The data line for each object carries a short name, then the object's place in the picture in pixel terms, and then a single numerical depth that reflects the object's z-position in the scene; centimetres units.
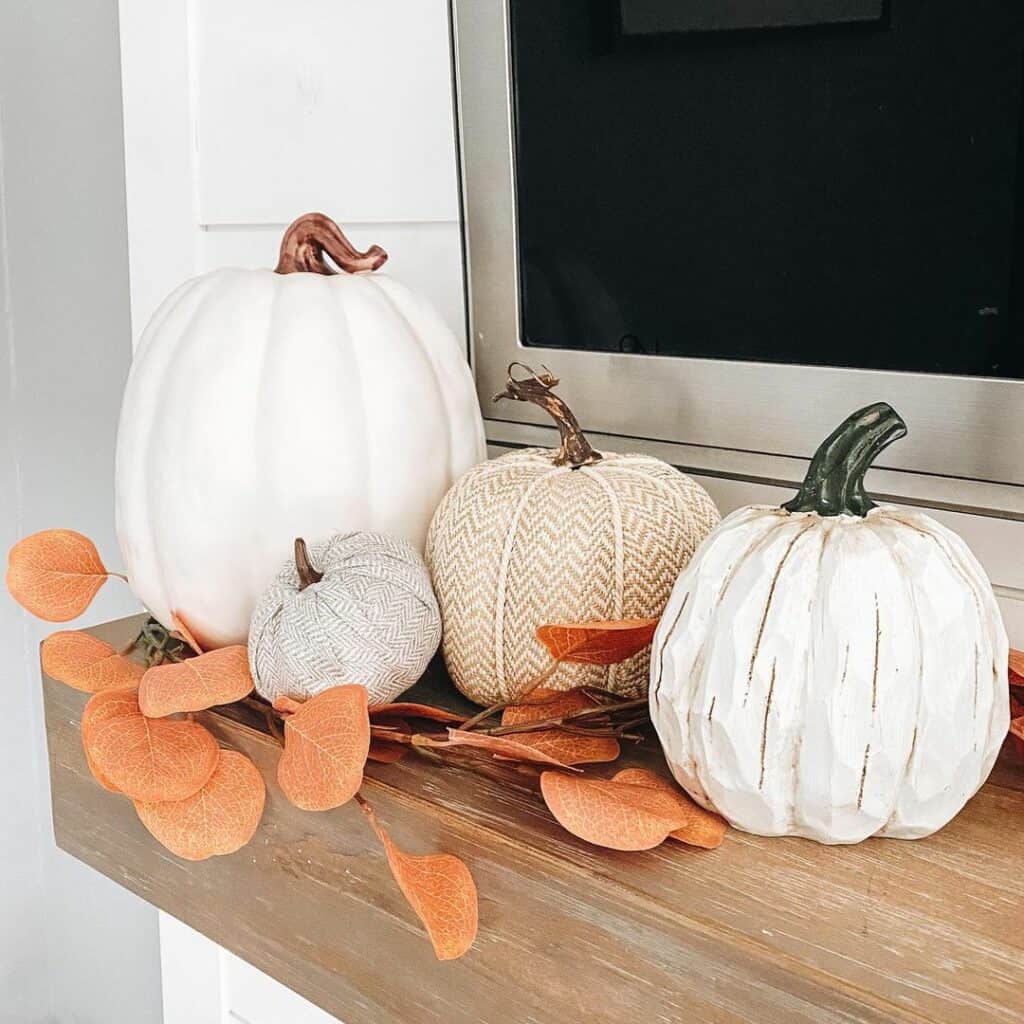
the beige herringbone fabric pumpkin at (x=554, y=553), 51
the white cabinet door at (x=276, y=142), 82
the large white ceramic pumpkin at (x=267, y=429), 58
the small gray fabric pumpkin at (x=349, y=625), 49
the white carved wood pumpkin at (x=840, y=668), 40
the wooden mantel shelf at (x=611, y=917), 36
